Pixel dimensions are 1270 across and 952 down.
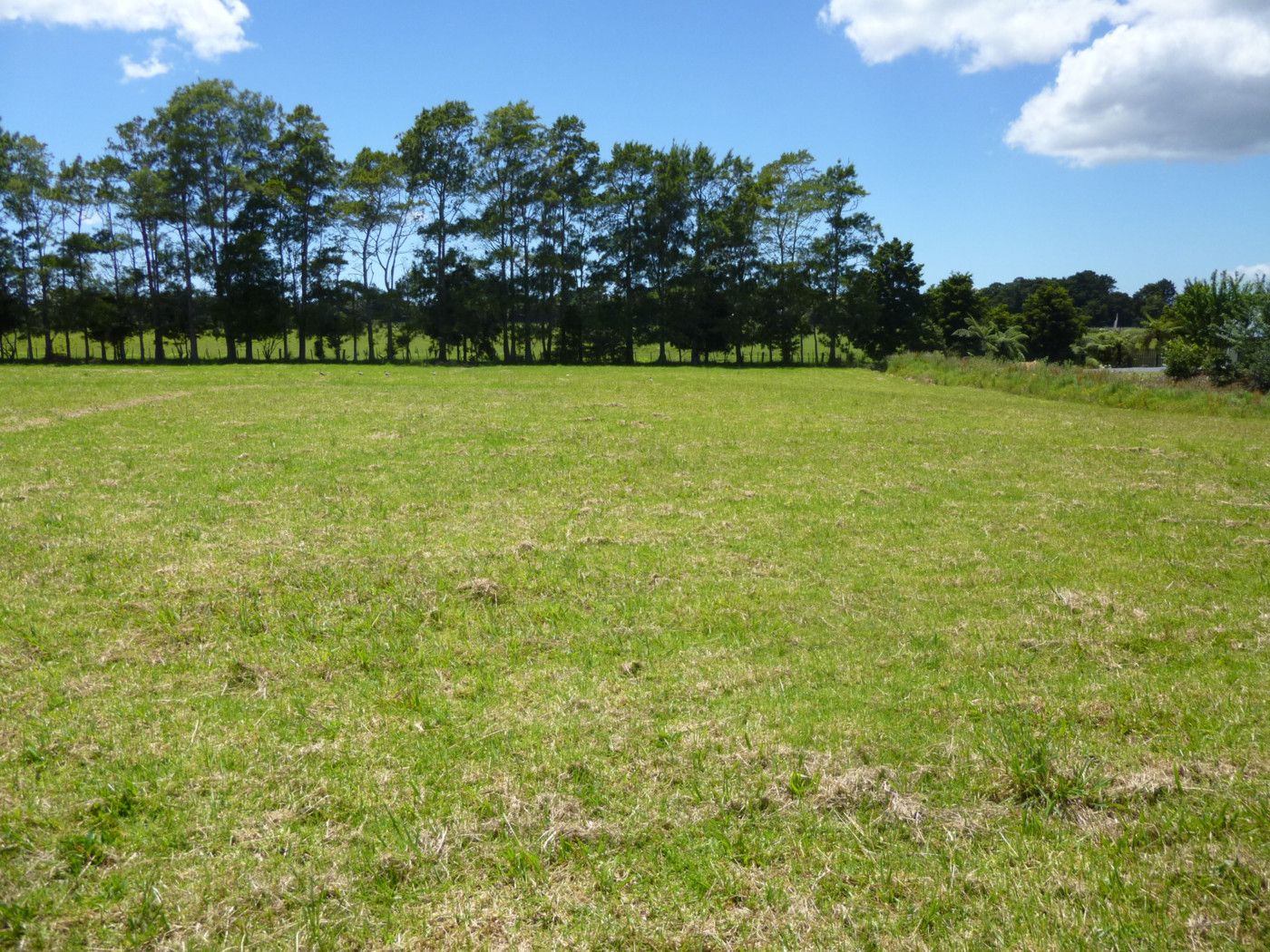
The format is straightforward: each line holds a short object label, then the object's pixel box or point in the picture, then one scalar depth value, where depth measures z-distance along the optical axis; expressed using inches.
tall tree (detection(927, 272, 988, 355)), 2906.0
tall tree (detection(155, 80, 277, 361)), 2138.3
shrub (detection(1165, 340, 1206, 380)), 1517.0
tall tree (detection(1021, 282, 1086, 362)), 3024.1
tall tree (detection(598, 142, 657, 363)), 2322.8
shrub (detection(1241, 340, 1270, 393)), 1293.1
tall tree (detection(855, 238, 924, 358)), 2513.5
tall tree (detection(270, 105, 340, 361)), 2234.3
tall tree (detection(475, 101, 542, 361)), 2230.6
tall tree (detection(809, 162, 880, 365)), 2305.6
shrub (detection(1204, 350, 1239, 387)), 1392.7
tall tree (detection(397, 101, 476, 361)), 2256.4
